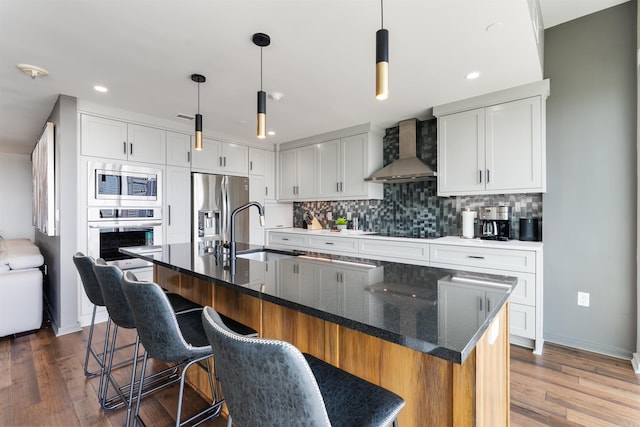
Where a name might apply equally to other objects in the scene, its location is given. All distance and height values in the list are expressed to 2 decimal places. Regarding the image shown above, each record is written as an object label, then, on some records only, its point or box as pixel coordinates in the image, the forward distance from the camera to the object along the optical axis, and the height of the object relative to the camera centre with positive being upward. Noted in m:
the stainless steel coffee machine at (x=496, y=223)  3.05 -0.13
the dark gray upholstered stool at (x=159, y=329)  1.23 -0.50
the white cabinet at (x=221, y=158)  4.18 +0.78
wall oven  3.27 -0.22
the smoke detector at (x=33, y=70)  2.39 +1.15
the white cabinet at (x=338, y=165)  4.09 +0.67
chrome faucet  1.96 -0.12
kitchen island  0.87 -0.33
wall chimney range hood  3.56 +0.56
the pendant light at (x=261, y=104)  1.92 +0.68
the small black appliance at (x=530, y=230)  2.93 -0.19
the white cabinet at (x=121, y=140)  3.24 +0.82
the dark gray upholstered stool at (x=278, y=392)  0.67 -0.43
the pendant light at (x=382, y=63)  1.26 +0.62
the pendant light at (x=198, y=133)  2.37 +0.62
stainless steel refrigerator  4.10 +0.10
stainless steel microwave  3.28 +0.31
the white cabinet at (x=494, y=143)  2.76 +0.67
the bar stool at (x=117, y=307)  1.59 -0.57
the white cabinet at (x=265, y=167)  4.88 +0.73
